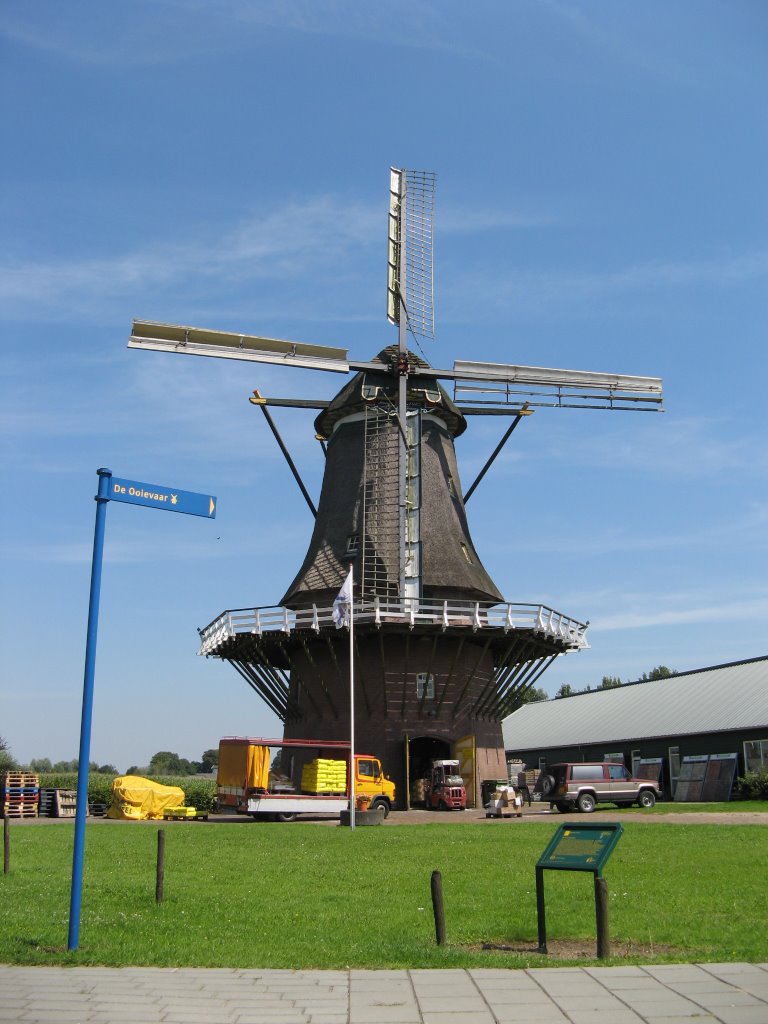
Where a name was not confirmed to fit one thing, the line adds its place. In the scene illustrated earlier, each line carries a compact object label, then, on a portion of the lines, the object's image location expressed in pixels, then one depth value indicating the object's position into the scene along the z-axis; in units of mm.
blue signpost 8617
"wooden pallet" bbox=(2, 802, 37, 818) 34125
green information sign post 8673
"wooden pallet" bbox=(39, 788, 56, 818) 34844
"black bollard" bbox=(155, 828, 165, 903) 11400
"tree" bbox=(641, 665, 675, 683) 112706
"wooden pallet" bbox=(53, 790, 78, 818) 34469
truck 28516
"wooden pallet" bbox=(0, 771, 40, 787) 34584
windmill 31344
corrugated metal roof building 38350
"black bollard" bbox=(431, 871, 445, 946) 8766
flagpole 27114
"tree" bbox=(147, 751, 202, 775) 146625
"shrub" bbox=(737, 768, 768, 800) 34488
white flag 28453
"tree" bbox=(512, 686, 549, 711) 119600
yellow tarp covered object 30719
